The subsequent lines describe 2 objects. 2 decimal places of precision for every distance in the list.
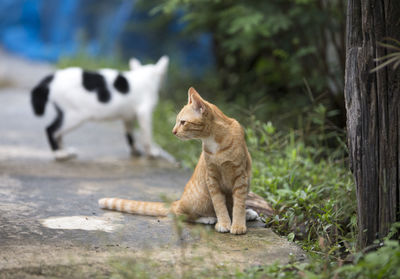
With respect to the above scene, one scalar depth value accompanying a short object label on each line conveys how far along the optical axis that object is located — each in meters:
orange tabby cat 6.15
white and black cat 10.46
